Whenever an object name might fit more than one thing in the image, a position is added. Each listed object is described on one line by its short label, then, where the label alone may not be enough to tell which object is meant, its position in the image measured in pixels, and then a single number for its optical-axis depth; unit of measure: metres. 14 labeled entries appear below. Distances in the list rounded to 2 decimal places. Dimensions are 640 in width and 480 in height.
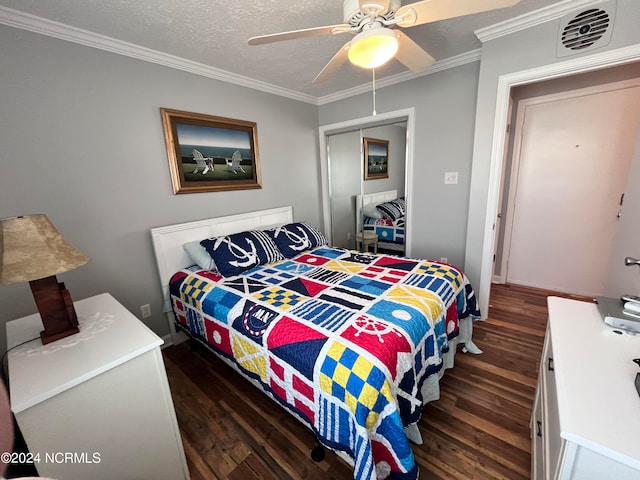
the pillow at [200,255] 2.19
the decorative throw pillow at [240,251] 2.11
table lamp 0.98
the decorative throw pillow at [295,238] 2.54
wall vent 1.62
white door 2.52
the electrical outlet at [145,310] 2.17
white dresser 0.62
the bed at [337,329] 1.07
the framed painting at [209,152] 2.23
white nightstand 0.87
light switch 2.58
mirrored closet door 3.11
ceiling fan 1.12
